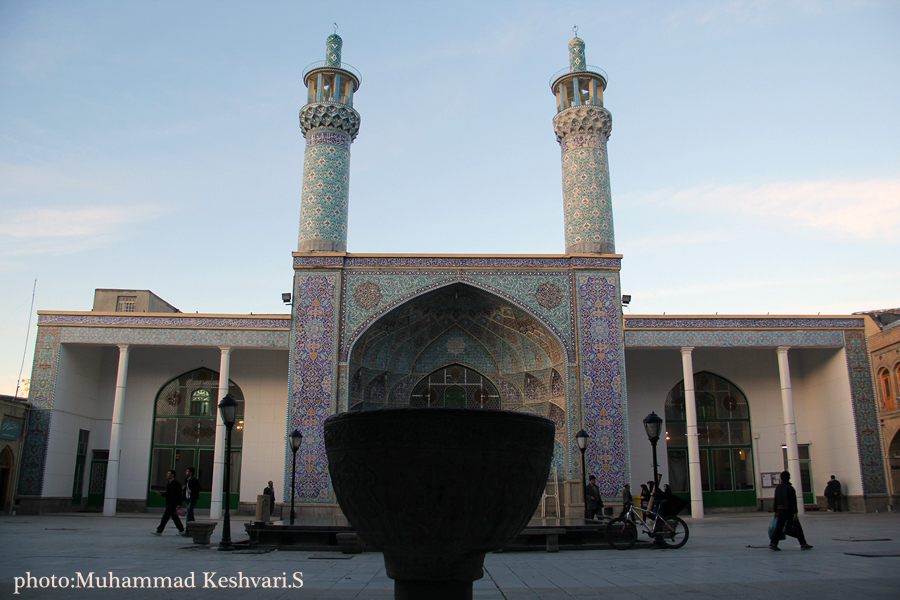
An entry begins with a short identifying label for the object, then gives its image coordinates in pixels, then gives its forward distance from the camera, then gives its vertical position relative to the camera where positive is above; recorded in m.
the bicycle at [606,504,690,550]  9.56 -0.98
